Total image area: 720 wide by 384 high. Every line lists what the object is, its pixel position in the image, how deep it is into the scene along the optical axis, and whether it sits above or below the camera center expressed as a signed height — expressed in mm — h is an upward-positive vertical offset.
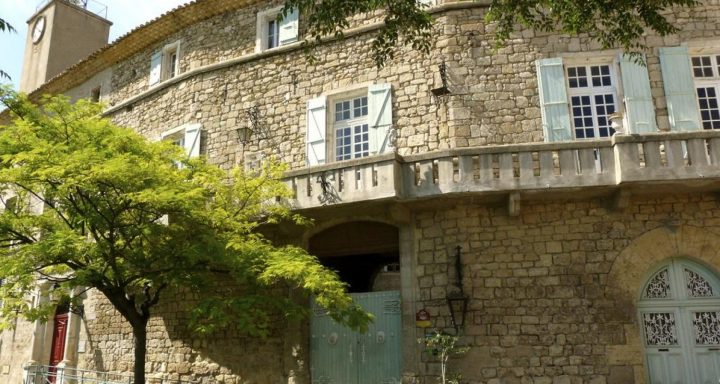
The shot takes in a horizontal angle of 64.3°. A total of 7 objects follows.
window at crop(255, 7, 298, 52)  13211 +7149
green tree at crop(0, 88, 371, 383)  8133 +1825
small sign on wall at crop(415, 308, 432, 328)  9719 +362
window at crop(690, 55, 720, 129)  10242 +4389
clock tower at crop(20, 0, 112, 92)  20469 +11104
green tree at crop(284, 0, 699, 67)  7395 +4185
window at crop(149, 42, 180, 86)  15180 +7294
